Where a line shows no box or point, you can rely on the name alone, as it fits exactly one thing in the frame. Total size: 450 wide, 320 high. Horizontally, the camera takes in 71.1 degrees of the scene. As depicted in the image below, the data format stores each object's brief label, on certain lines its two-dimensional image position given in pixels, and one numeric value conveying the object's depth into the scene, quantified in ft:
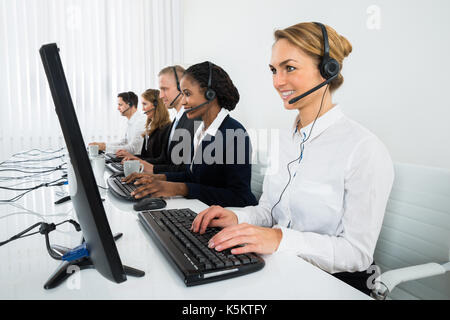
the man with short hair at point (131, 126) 9.32
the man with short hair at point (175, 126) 6.46
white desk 1.79
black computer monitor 1.39
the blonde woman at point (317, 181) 2.48
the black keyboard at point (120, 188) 3.72
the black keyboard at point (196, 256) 1.89
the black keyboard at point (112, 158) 6.82
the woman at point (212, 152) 4.03
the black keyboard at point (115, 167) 5.47
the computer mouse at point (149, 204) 3.38
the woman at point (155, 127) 8.19
